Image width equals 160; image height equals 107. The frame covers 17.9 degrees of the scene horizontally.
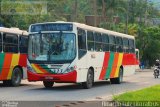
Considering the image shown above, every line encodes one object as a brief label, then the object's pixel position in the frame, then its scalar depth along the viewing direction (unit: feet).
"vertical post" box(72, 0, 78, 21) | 176.96
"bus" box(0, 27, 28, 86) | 79.77
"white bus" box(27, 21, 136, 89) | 73.15
